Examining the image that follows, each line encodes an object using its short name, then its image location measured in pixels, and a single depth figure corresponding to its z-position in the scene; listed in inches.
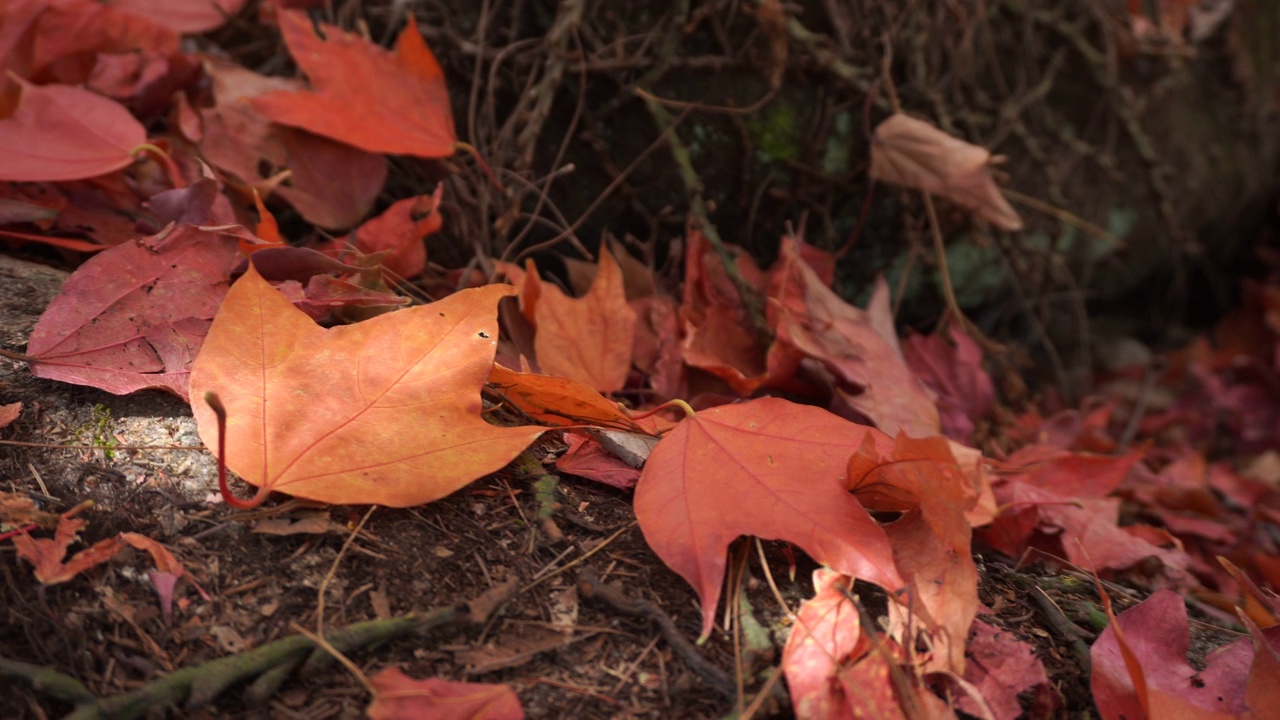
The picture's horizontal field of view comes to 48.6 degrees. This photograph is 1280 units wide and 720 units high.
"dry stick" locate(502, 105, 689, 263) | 19.0
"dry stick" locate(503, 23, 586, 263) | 18.6
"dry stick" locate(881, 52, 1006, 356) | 19.6
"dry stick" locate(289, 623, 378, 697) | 12.5
